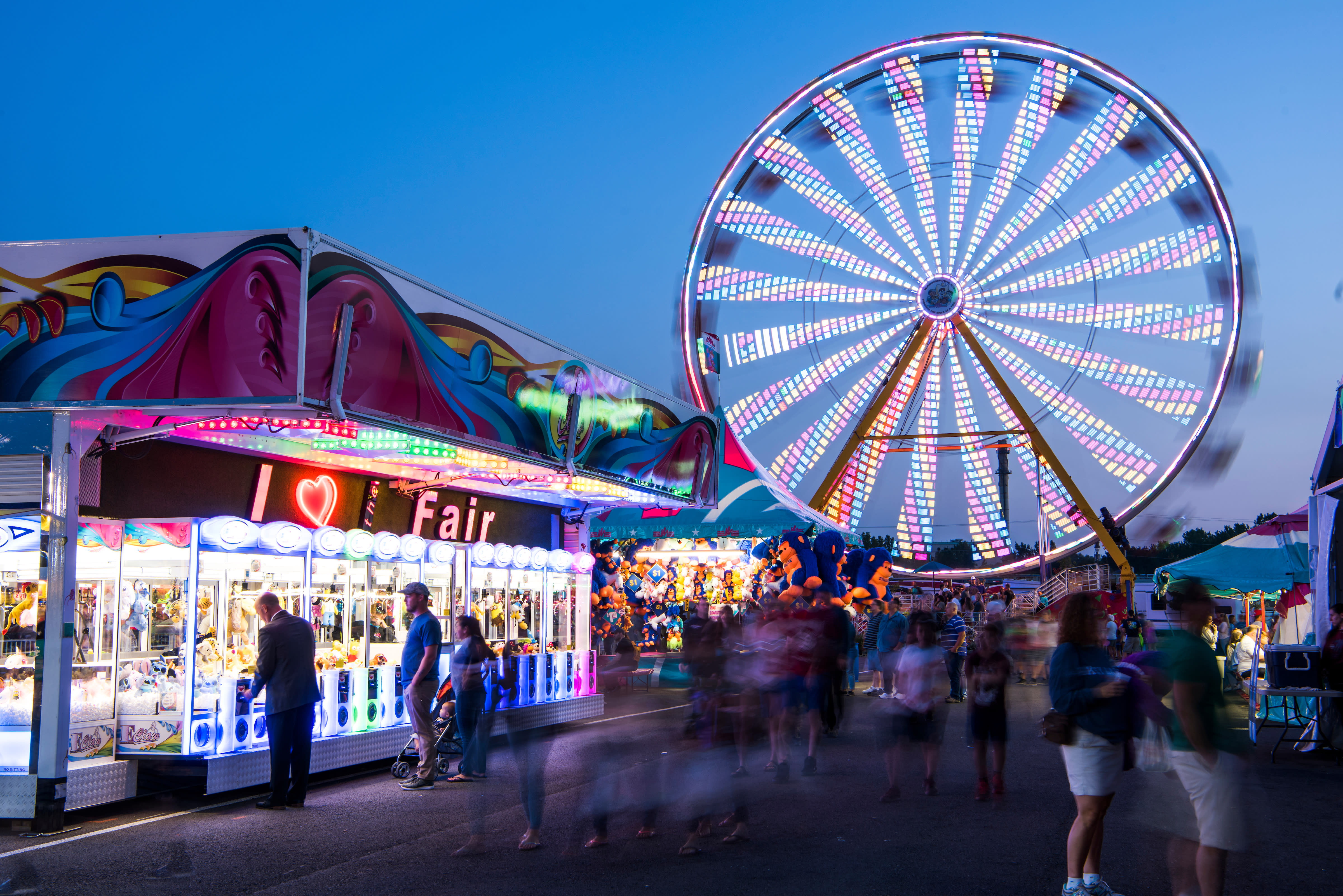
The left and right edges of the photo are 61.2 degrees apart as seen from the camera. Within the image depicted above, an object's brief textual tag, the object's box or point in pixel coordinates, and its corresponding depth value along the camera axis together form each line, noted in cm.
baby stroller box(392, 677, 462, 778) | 889
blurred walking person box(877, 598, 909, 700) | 1423
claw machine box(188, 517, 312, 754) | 796
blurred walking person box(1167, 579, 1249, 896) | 413
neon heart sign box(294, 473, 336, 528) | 1020
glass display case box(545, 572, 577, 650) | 1389
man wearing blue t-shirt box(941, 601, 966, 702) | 1582
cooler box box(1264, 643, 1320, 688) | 1028
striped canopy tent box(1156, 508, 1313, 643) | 1794
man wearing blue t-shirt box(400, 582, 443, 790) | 823
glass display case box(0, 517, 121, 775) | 736
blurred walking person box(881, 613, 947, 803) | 789
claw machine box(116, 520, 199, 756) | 770
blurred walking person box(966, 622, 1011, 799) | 782
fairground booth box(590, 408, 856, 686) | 1881
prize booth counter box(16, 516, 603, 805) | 765
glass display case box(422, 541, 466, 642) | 1165
